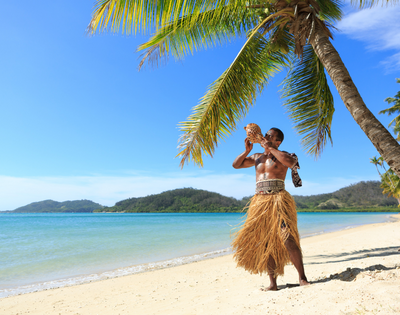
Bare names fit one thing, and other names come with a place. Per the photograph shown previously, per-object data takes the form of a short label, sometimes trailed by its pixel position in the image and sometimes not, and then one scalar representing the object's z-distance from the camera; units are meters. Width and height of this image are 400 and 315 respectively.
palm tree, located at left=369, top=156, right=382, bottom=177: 35.12
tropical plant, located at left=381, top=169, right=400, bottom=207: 16.92
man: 2.59
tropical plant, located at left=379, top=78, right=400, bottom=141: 18.49
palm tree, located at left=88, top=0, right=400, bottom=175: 3.18
